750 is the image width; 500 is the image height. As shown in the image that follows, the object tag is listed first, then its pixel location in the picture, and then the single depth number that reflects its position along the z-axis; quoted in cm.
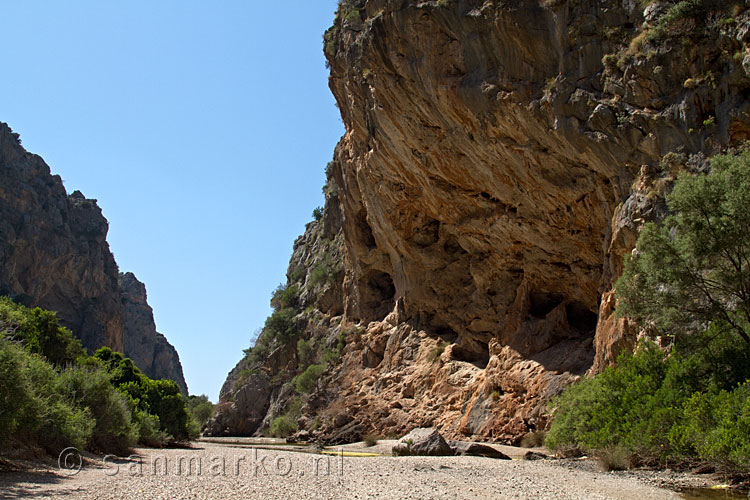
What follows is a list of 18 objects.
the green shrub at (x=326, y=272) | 5278
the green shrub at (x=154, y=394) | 2945
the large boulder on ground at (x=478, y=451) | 2023
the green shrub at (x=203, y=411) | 6353
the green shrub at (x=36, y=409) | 1084
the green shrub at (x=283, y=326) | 5600
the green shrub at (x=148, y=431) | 2391
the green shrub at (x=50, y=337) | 2867
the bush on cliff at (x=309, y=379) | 4538
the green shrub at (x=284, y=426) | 4138
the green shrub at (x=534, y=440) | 2420
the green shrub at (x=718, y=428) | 951
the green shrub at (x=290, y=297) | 6166
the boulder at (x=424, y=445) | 2063
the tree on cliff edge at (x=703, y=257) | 1236
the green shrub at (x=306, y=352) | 5122
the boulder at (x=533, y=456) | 1941
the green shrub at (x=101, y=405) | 1769
